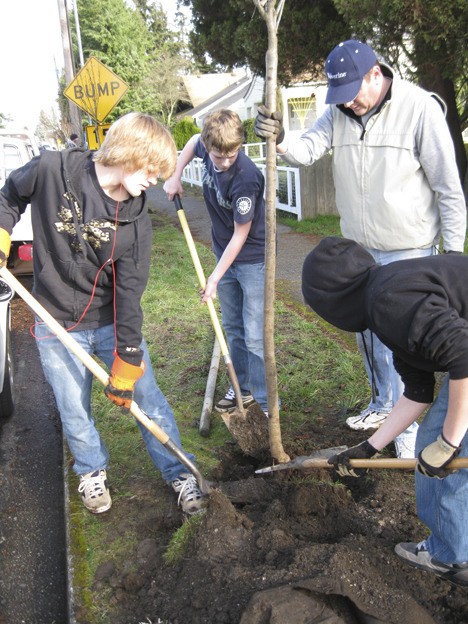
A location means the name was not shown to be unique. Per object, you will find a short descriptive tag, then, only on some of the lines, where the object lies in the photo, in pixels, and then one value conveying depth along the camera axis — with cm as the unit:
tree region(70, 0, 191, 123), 4903
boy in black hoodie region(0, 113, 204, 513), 254
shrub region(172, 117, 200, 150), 3769
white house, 3344
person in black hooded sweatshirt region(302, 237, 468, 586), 183
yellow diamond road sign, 1234
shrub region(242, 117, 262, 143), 3015
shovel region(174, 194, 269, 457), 348
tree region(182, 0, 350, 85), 1028
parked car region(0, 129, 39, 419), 378
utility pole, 1716
